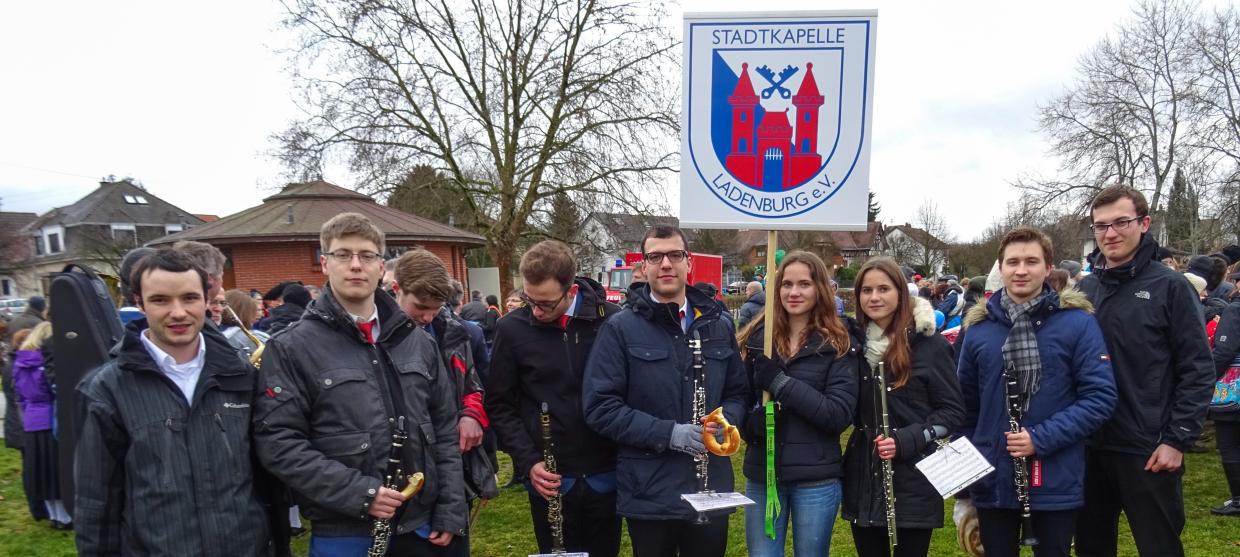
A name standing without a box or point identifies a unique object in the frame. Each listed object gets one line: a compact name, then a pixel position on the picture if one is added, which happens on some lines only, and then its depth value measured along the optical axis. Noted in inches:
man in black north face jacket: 119.4
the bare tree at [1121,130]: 954.1
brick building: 744.3
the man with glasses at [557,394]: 124.0
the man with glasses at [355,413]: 90.6
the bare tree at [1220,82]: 861.2
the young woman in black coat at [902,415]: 116.3
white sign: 120.0
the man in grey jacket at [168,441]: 84.4
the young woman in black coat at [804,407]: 116.3
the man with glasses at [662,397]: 111.6
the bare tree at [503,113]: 767.1
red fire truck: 812.0
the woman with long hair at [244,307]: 210.1
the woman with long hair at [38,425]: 199.0
